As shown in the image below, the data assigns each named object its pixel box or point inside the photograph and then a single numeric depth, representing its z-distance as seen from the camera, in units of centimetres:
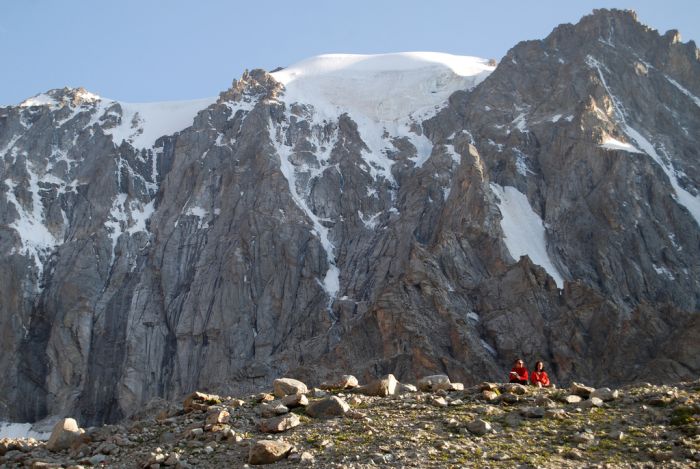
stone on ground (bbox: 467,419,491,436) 2219
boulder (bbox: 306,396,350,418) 2398
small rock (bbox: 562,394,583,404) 2464
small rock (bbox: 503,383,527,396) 2621
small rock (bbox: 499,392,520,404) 2492
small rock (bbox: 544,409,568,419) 2313
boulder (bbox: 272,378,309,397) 2770
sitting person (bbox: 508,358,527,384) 2966
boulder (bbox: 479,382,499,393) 2642
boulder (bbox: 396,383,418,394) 2769
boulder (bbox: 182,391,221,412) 2633
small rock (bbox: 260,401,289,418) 2444
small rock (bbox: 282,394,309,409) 2492
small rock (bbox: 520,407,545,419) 2330
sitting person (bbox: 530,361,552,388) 2964
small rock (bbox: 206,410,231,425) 2383
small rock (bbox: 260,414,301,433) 2292
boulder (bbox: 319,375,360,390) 2862
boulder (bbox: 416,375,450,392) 2836
